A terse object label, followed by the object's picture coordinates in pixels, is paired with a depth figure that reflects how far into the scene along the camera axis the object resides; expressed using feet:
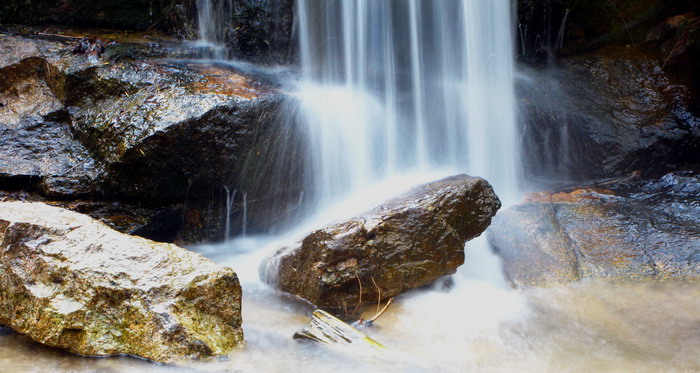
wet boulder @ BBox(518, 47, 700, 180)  21.31
